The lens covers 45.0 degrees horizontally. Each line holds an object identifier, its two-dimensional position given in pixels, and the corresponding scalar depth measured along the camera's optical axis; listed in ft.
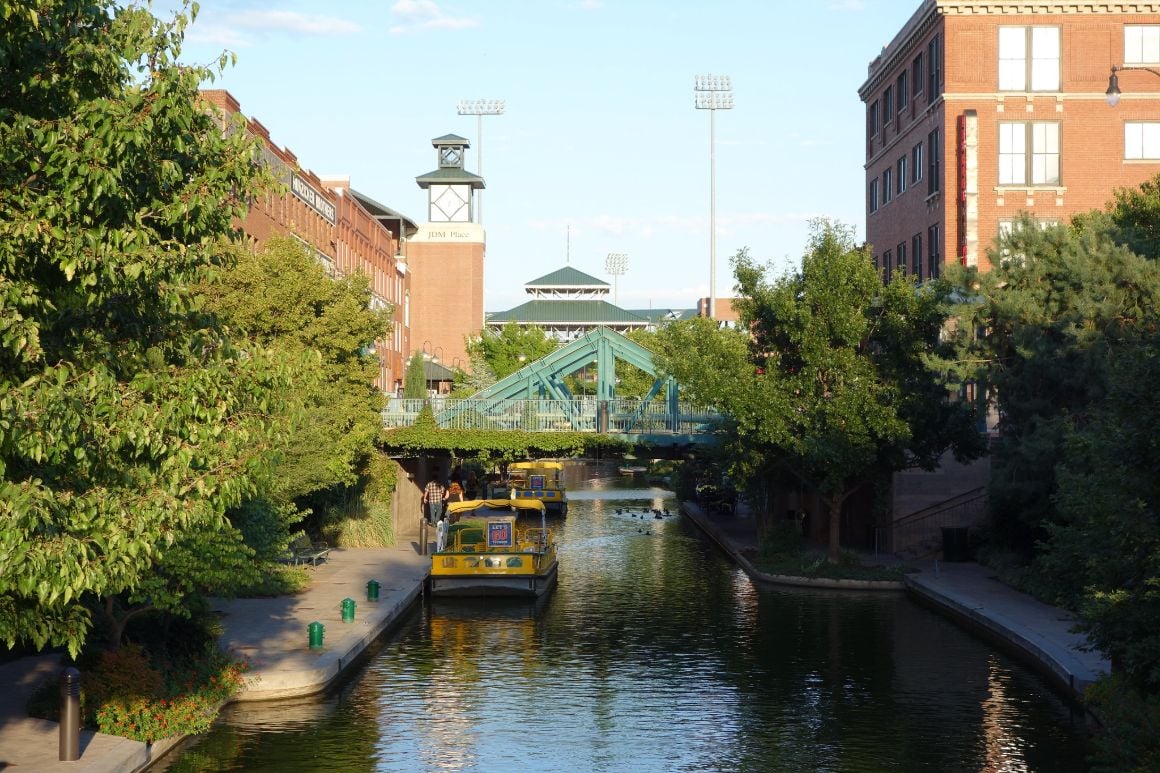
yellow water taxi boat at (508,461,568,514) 227.26
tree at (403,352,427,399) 245.24
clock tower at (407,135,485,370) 481.05
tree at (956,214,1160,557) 109.09
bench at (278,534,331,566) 129.39
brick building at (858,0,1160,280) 175.32
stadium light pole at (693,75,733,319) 239.09
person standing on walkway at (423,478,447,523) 171.49
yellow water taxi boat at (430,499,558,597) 120.37
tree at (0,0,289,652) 37.68
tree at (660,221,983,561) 130.21
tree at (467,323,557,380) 352.28
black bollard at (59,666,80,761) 56.54
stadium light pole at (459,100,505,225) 562.25
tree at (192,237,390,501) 127.75
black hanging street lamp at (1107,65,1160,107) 103.65
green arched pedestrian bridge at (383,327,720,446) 170.50
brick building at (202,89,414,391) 189.98
